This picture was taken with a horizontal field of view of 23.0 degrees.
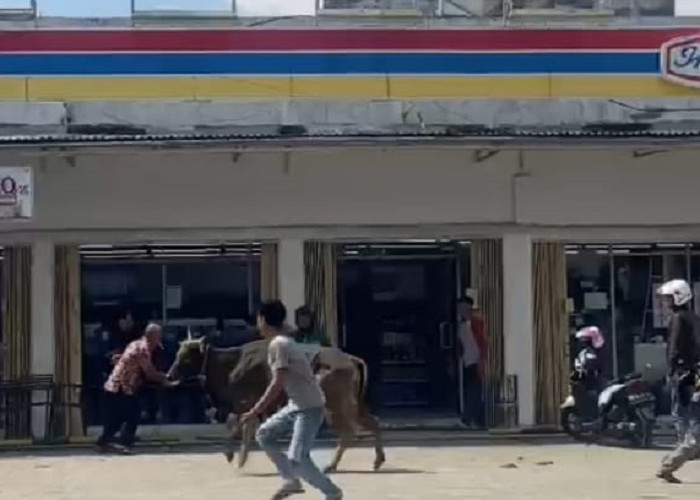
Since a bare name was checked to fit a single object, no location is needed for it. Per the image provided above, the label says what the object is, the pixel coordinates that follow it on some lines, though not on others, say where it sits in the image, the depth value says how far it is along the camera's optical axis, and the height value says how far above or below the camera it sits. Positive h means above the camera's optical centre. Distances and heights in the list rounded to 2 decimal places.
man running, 13.52 -0.98
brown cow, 17.77 -1.01
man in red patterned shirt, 20.75 -1.16
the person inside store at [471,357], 23.16 -0.97
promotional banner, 21.86 +1.25
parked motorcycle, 21.08 -1.57
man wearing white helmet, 15.86 -0.81
